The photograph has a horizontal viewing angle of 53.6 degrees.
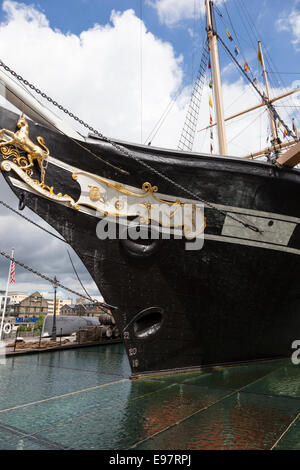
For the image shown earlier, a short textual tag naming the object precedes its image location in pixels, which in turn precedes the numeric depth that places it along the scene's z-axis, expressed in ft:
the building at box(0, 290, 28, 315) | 355.70
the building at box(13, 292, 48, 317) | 266.16
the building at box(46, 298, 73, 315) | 308.03
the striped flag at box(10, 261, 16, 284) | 49.46
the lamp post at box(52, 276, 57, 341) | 37.07
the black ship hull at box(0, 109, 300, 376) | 15.25
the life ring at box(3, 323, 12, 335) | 44.28
